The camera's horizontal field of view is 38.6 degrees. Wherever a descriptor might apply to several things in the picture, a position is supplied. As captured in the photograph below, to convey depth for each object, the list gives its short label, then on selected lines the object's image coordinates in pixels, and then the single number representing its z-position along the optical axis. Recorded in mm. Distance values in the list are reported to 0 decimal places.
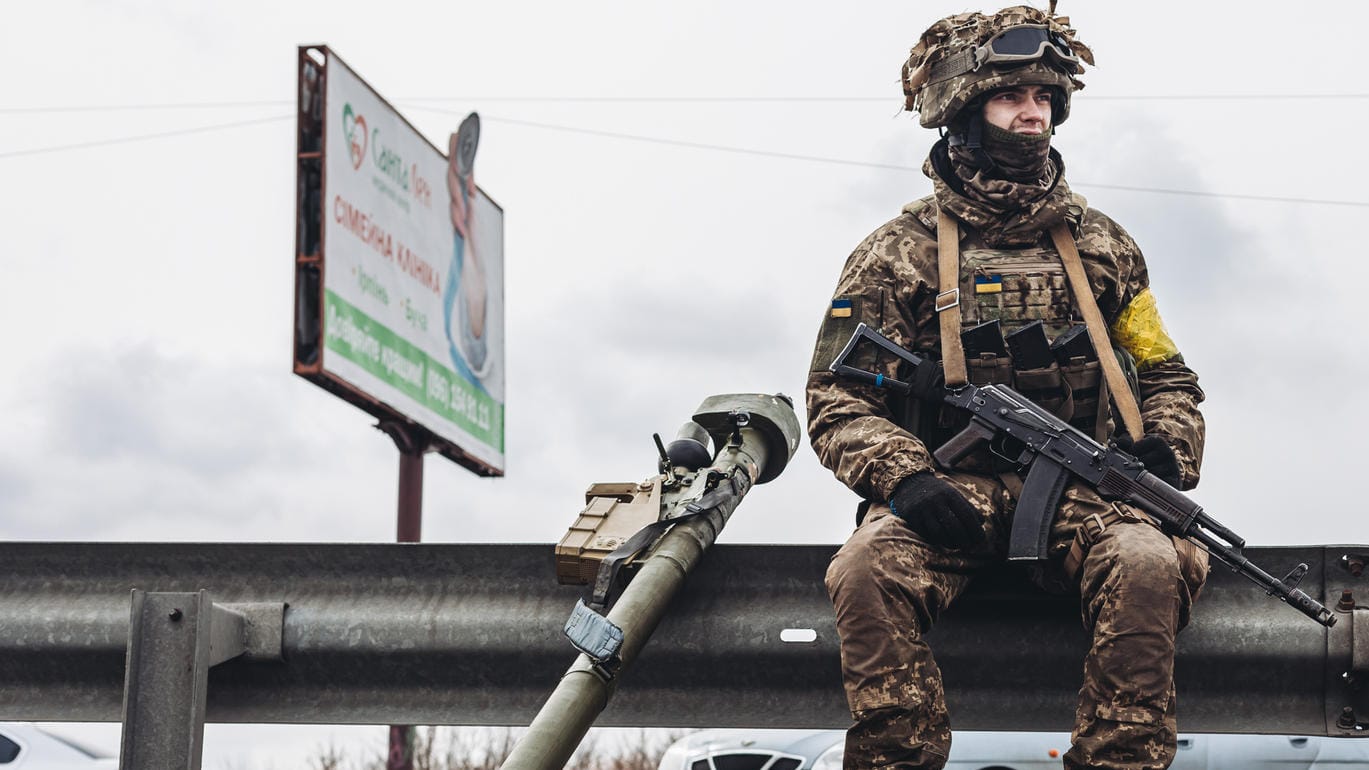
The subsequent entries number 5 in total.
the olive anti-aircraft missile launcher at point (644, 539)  4477
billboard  19344
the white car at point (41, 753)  12109
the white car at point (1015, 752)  11422
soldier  4715
